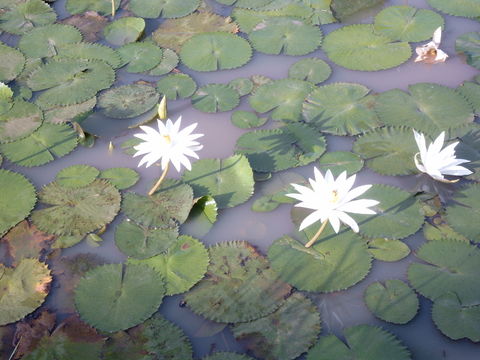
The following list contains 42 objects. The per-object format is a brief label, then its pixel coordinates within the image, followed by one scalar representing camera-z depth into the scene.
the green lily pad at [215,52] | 4.65
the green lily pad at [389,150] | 3.85
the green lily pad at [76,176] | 3.79
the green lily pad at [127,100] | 4.26
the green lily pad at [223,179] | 3.68
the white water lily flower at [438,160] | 3.59
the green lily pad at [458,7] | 5.05
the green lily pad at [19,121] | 4.12
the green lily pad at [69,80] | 4.36
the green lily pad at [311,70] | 4.51
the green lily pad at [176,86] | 4.41
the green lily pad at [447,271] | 3.20
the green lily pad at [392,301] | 3.12
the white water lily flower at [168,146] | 3.38
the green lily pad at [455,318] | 3.03
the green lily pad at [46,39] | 4.79
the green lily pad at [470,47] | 4.64
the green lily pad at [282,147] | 3.87
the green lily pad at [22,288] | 3.17
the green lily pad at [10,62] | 4.57
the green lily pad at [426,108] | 4.11
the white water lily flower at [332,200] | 3.07
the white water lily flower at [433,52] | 4.64
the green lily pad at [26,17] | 5.05
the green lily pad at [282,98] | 4.23
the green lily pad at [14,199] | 3.60
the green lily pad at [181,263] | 3.26
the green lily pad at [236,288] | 3.14
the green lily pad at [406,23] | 4.83
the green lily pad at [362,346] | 2.93
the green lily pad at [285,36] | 4.77
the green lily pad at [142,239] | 3.40
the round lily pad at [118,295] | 3.11
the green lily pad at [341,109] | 4.11
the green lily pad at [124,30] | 4.89
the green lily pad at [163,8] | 5.13
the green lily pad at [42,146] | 3.96
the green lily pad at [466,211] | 3.49
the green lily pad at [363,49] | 4.59
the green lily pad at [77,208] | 3.57
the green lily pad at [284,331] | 2.99
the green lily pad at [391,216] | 3.48
